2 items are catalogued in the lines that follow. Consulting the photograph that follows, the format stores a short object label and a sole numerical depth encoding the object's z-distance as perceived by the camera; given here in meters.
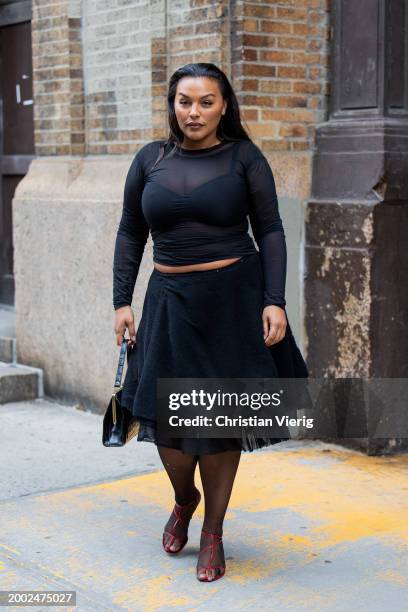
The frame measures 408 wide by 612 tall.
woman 3.92
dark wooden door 8.12
